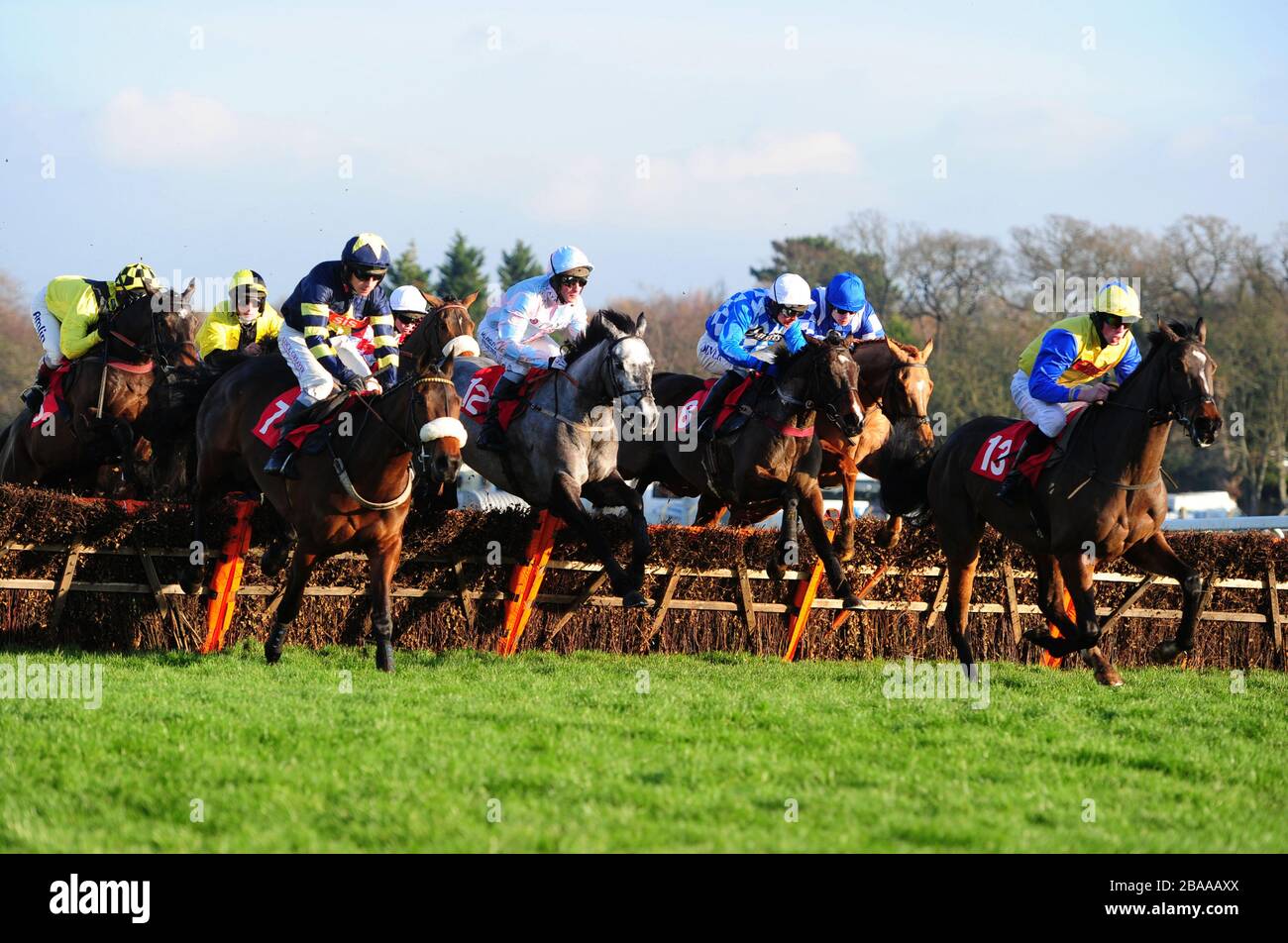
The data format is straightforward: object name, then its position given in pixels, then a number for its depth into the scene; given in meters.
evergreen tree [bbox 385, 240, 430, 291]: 52.59
